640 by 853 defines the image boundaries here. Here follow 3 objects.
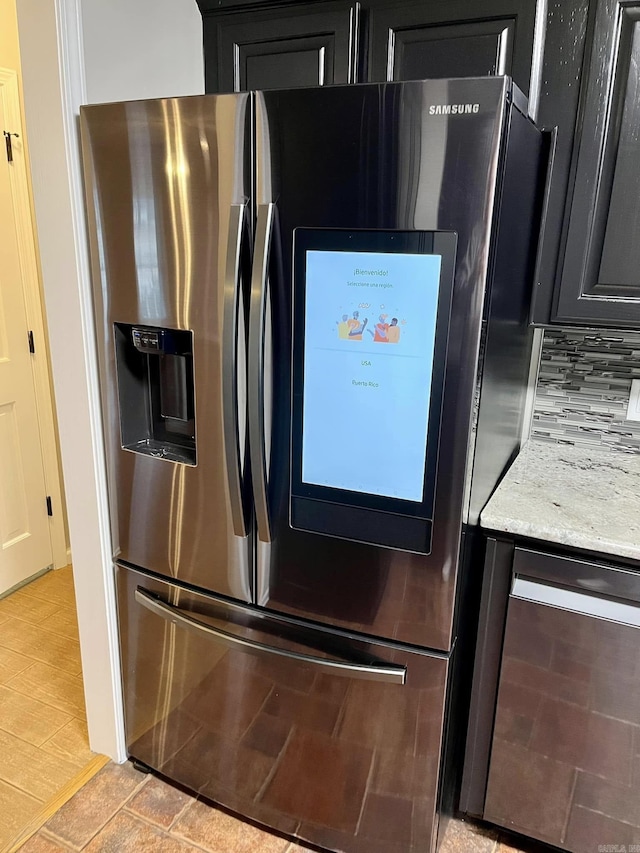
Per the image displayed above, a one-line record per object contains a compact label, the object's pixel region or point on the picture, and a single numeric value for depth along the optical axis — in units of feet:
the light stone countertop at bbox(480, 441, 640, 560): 4.39
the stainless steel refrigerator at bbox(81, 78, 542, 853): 3.82
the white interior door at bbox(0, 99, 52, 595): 8.33
